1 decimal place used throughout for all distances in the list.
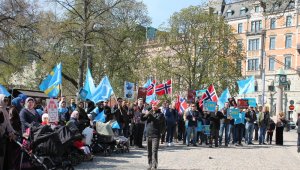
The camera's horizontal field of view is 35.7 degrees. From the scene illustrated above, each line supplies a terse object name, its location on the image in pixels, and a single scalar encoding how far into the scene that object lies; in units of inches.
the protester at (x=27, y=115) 450.6
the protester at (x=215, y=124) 796.6
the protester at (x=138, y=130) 722.2
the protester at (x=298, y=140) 769.6
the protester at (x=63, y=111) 624.0
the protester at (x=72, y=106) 693.3
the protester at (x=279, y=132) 923.2
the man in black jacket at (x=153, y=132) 480.7
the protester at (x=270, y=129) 931.3
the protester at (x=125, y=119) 721.0
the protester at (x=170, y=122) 792.9
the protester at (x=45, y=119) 451.4
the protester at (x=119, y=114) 705.6
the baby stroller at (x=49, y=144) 414.3
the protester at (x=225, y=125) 833.5
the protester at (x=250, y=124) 888.3
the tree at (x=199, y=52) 2099.5
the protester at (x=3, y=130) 336.2
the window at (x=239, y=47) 2134.6
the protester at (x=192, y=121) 783.8
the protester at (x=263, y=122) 905.5
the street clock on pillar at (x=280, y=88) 1980.8
